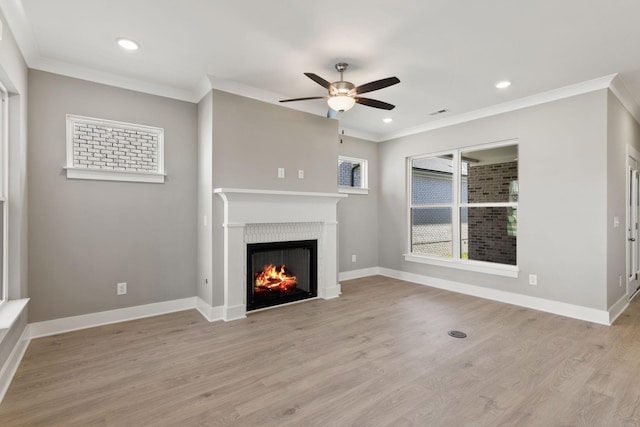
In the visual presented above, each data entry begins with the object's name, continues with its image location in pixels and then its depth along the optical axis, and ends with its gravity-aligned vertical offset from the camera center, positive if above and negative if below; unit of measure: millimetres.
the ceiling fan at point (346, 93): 2912 +1138
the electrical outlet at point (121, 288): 3471 -848
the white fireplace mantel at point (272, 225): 3594 -185
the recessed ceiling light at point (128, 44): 2756 +1482
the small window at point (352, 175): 5664 +641
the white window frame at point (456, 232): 4320 -356
